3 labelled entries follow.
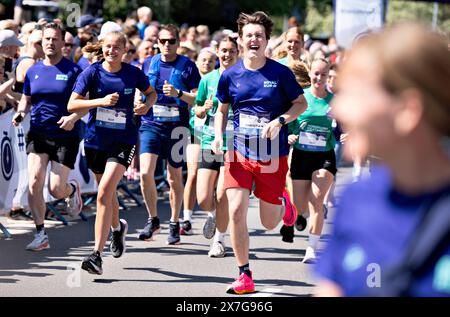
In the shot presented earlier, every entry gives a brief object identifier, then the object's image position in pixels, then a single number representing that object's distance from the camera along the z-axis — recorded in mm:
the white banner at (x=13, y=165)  11461
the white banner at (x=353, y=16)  26297
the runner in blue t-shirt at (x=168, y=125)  10977
